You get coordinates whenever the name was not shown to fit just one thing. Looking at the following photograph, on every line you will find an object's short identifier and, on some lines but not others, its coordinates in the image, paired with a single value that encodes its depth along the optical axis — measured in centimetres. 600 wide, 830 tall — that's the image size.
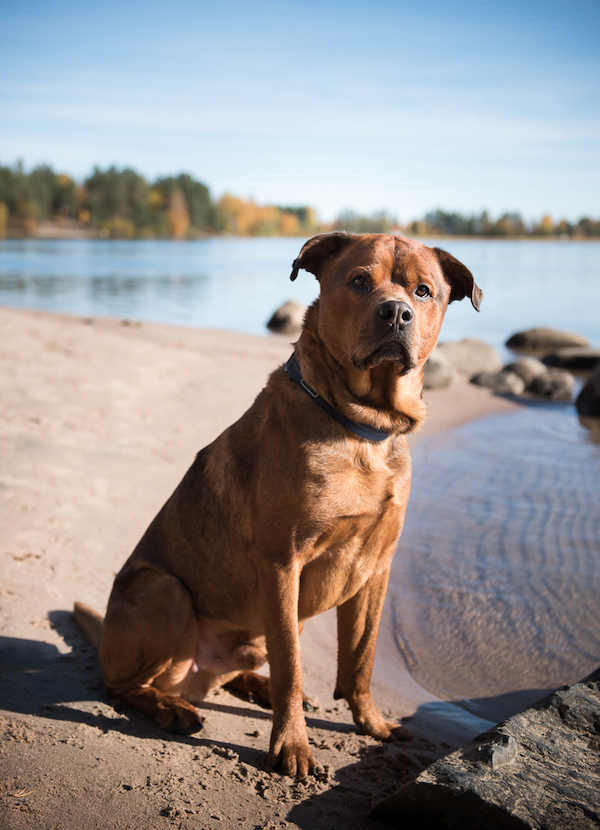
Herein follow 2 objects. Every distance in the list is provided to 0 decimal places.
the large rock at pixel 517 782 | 223
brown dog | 291
